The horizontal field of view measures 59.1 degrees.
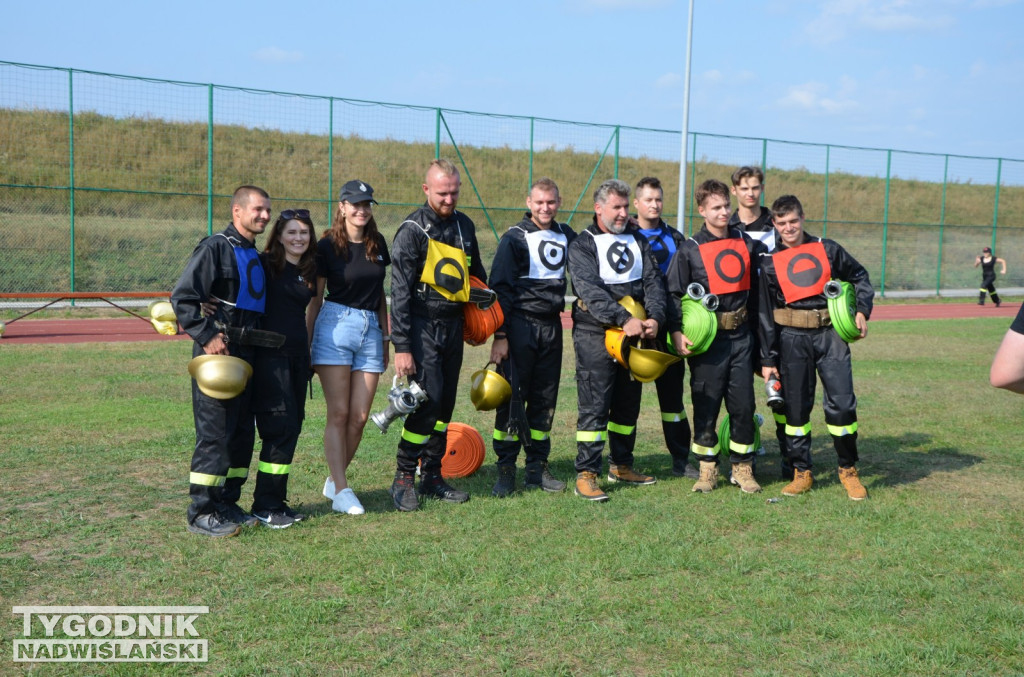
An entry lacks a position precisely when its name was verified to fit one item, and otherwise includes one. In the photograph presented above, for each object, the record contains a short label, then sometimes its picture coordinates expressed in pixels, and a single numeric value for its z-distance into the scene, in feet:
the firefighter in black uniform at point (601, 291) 20.53
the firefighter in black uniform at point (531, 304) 20.84
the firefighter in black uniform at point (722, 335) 20.75
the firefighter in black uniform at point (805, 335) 20.63
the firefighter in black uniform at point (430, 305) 19.24
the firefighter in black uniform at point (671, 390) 22.34
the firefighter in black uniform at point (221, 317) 16.80
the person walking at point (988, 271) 87.92
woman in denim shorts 18.95
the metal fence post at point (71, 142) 59.98
